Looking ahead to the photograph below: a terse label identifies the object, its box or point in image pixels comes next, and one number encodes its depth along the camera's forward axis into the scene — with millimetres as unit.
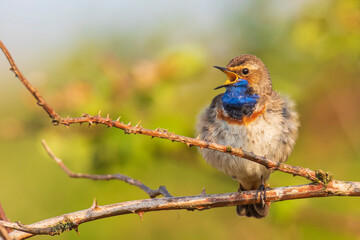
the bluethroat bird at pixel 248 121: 9117
